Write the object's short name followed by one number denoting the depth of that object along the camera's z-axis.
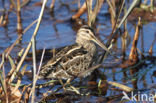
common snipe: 10.57
